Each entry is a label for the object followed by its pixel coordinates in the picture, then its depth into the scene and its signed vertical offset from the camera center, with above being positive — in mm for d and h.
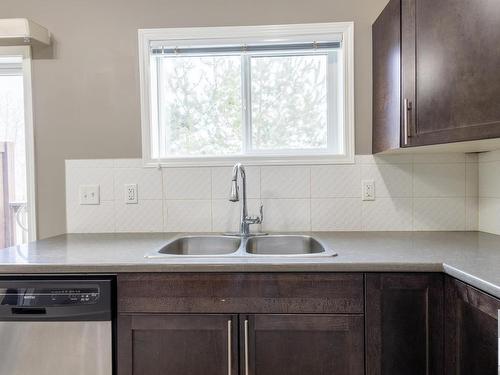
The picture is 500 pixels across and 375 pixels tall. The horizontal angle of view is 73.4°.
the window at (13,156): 2002 +174
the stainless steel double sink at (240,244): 1723 -325
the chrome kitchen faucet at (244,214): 1718 -169
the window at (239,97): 1857 +488
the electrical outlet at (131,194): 1885 -59
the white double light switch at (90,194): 1897 -56
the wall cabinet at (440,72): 1104 +406
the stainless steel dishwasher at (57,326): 1200 -507
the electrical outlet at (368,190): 1828 -50
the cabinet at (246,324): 1183 -504
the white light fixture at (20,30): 1739 +810
